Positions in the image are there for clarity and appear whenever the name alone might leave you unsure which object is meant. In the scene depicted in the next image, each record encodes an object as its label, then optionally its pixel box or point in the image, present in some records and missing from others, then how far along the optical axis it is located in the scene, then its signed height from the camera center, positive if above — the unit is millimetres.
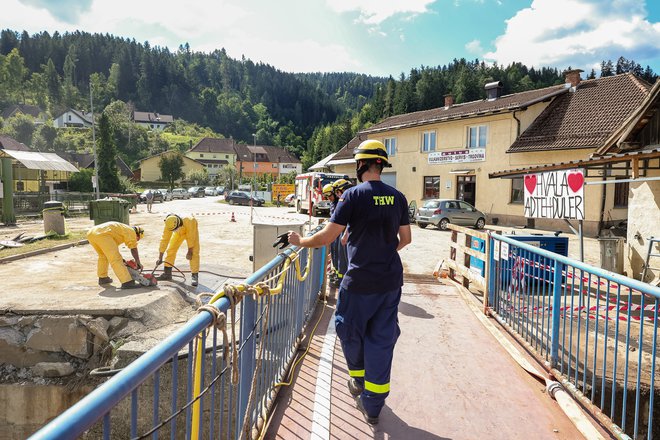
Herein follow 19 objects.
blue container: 8094 -942
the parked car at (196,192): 57500 +270
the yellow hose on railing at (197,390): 1957 -912
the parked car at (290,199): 40728 -522
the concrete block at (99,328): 5688 -1791
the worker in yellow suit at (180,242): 7969 -932
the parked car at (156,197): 41394 -290
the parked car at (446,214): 20141 -999
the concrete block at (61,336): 5707 -1916
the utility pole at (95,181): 26320 +831
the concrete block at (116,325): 5750 -1766
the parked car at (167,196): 48734 -231
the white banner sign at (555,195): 7453 -44
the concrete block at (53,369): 5805 -2388
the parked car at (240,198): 40688 -407
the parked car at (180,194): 53062 +5
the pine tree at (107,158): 43781 +3747
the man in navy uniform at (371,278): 3076 -618
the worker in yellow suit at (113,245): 6840 -829
